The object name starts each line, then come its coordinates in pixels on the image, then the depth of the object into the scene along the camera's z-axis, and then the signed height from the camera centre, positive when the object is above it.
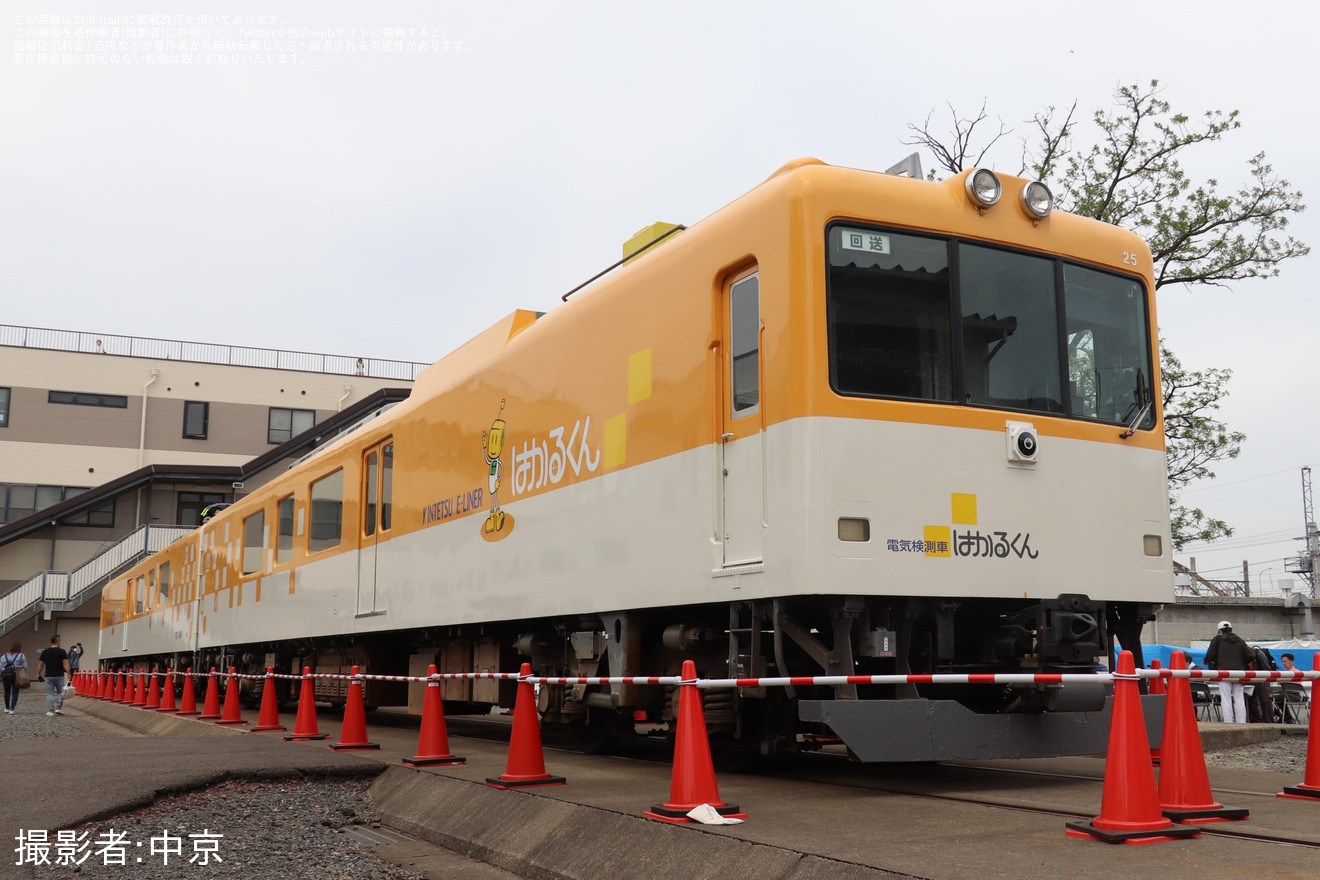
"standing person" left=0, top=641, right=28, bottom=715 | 23.70 -1.12
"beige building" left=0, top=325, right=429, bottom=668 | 38.31 +5.62
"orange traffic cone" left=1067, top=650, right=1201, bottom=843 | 4.55 -0.63
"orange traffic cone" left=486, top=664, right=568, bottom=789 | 6.94 -0.74
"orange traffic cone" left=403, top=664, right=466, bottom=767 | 8.34 -0.80
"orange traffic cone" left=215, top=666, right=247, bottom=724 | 14.16 -1.01
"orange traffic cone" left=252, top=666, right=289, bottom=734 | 12.89 -0.99
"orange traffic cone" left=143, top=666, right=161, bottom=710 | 20.11 -1.27
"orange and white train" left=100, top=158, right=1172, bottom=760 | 6.22 +0.86
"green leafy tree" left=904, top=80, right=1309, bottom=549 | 18.31 +5.85
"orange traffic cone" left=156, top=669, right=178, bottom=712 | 18.48 -1.15
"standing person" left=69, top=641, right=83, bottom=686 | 35.16 -1.19
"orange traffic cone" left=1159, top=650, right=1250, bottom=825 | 4.98 -0.60
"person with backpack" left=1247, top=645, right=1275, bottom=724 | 15.45 -1.07
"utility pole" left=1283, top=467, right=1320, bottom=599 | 53.41 +2.63
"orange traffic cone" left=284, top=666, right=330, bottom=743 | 11.66 -0.95
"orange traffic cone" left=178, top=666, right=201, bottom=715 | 16.59 -1.11
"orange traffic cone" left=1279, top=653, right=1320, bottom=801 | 5.80 -0.75
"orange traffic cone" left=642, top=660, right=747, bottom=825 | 5.42 -0.66
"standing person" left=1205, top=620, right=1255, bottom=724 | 14.75 -0.48
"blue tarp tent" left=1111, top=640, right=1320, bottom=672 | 23.59 -0.64
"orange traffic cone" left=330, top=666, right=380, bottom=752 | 10.12 -0.89
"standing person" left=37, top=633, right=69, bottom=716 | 21.81 -0.92
